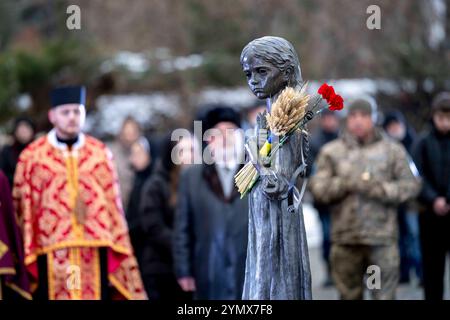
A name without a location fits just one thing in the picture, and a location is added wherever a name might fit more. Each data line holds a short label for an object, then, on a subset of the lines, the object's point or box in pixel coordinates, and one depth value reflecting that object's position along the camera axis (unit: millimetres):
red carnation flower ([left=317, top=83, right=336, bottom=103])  7137
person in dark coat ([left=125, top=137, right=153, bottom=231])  12998
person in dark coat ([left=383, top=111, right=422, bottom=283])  15992
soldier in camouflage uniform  11516
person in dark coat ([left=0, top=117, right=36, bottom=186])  14445
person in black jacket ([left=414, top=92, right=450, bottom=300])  12305
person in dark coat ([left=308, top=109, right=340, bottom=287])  15906
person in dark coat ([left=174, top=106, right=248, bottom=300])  10297
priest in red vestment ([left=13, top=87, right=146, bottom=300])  10375
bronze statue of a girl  7152
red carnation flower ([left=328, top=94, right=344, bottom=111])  7145
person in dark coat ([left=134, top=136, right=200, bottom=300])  11992
